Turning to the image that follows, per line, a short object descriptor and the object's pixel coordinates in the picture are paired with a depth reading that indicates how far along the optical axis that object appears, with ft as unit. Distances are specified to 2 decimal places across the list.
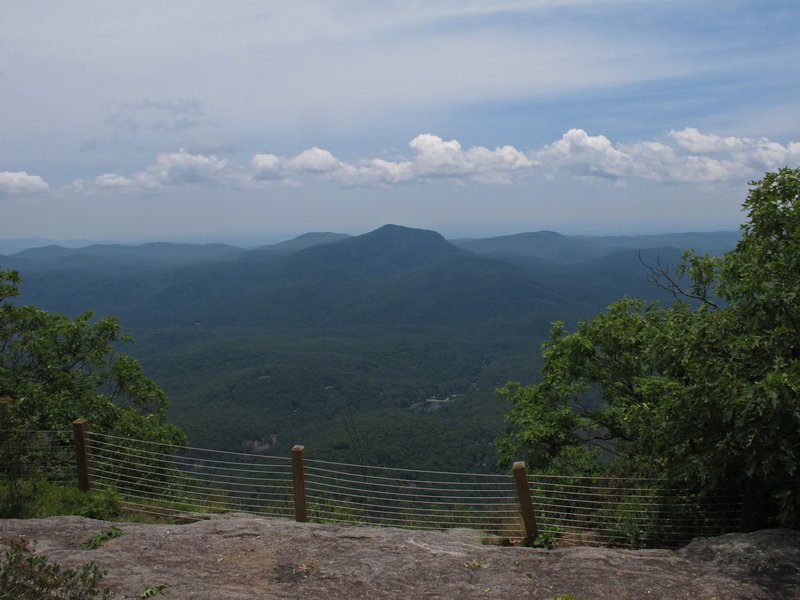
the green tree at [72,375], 42.29
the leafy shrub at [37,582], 12.56
